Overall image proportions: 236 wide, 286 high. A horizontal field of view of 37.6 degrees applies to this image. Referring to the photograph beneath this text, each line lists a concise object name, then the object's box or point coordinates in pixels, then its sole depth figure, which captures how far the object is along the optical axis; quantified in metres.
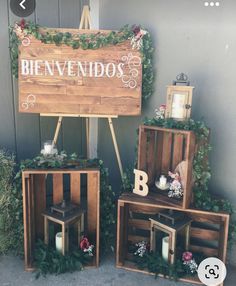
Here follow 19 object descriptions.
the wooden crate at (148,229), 2.25
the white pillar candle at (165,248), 2.31
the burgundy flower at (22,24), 2.40
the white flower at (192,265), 2.30
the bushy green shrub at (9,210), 2.38
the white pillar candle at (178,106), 2.24
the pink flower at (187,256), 2.32
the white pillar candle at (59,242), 2.35
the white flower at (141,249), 2.46
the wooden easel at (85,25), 2.55
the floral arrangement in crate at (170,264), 2.28
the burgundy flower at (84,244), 2.43
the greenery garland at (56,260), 2.30
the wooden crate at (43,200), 2.27
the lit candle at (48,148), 2.39
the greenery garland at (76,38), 2.41
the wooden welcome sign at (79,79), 2.45
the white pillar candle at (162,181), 2.37
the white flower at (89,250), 2.43
